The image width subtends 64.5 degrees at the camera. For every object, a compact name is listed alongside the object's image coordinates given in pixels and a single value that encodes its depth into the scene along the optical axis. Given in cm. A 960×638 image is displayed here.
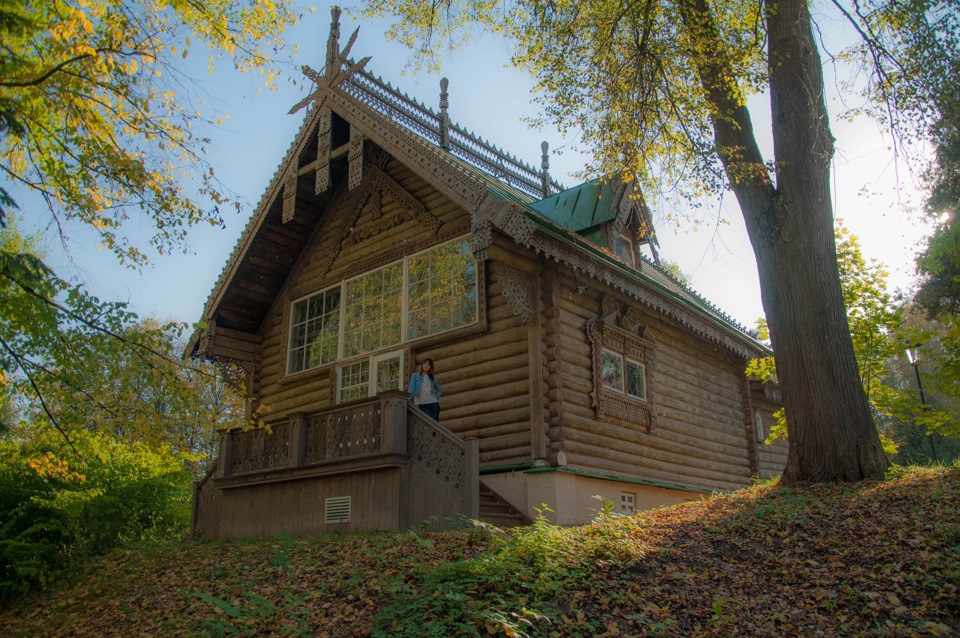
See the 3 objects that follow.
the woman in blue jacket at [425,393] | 1324
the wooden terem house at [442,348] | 1235
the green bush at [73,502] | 1205
